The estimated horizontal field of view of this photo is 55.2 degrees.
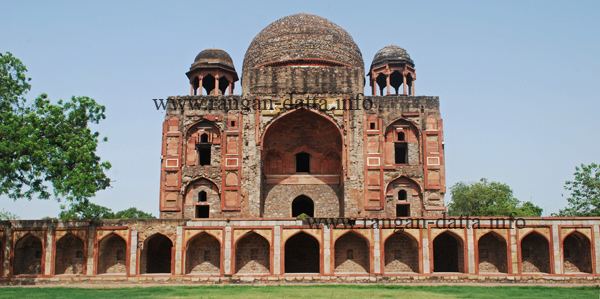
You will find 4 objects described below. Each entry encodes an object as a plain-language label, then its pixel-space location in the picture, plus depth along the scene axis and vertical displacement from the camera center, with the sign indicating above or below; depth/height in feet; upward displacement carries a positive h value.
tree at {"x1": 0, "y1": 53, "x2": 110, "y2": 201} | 67.87 +10.05
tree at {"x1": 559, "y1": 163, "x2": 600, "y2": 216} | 107.86 +6.19
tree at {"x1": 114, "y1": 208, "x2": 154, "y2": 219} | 182.60 +5.22
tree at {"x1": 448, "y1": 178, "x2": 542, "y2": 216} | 138.41 +6.75
